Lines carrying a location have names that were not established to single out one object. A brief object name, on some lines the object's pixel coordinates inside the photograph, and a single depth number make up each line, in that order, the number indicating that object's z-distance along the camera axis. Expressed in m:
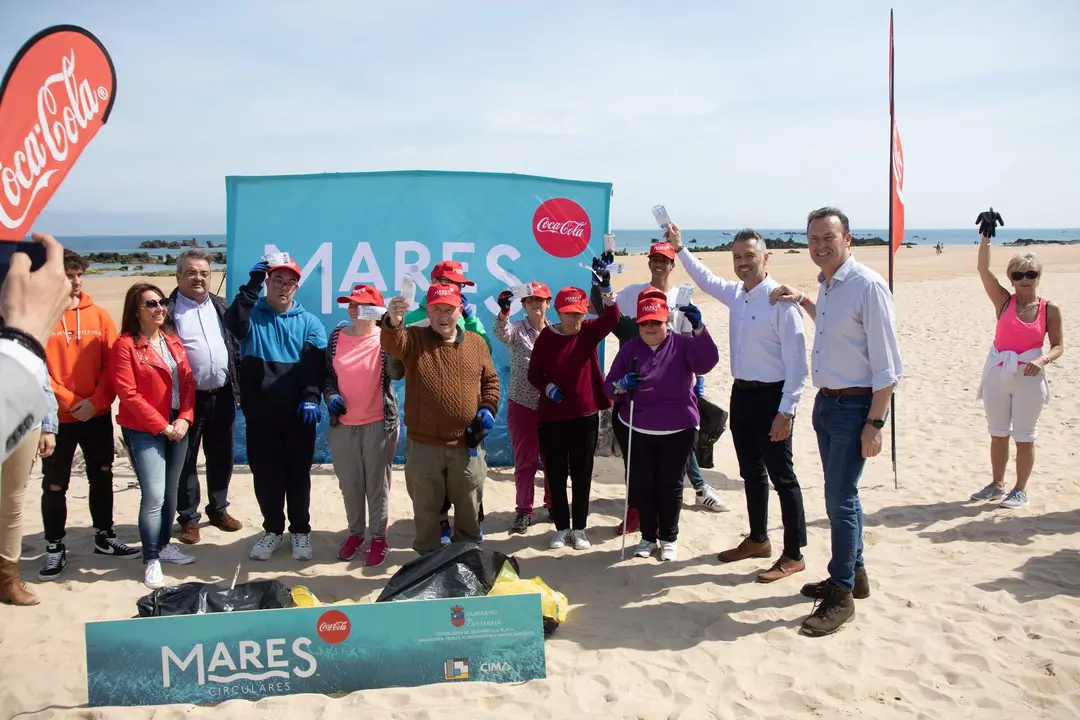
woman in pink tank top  5.25
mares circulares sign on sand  2.95
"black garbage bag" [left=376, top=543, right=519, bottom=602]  3.59
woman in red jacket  4.20
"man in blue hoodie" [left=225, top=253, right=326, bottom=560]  4.50
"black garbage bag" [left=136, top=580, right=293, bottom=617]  3.37
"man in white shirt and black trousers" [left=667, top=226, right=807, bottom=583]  4.06
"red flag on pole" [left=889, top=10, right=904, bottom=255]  5.83
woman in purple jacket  4.40
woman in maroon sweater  4.65
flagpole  5.72
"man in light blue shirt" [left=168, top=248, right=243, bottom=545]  4.61
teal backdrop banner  6.26
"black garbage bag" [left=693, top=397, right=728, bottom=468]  5.41
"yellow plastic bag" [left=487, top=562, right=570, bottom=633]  3.60
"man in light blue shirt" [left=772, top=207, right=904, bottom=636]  3.49
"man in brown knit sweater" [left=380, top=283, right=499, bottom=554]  4.25
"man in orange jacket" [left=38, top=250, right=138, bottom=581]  4.25
